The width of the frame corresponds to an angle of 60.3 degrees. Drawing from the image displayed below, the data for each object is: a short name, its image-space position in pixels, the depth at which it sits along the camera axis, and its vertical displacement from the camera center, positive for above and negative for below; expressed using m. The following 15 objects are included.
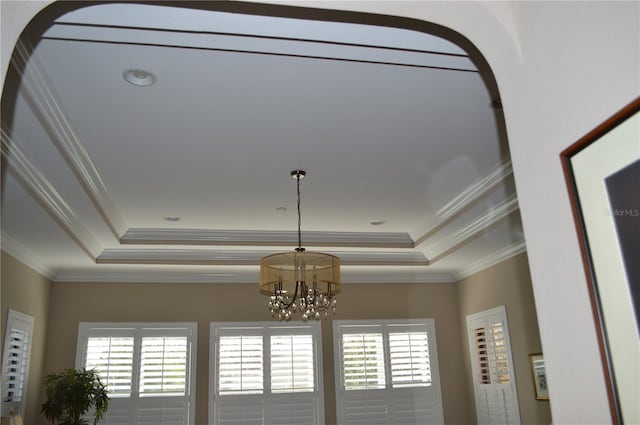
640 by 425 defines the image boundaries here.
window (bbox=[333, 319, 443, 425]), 6.66 +0.13
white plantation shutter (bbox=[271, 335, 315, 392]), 6.50 +0.27
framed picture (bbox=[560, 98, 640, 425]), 1.02 +0.25
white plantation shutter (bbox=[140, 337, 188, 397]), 6.22 +0.29
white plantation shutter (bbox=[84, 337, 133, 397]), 6.16 +0.37
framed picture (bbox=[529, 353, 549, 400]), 5.30 +0.02
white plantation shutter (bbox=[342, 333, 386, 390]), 6.71 +0.28
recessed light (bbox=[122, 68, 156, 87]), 2.91 +1.62
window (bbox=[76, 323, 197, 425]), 6.14 +0.29
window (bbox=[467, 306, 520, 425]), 5.92 +0.13
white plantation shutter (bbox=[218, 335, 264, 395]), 6.38 +0.28
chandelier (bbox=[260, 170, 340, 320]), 4.10 +0.78
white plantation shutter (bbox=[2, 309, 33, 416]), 5.11 +0.35
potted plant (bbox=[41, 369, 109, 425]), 5.43 +0.00
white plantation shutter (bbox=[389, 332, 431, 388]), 6.84 +0.28
